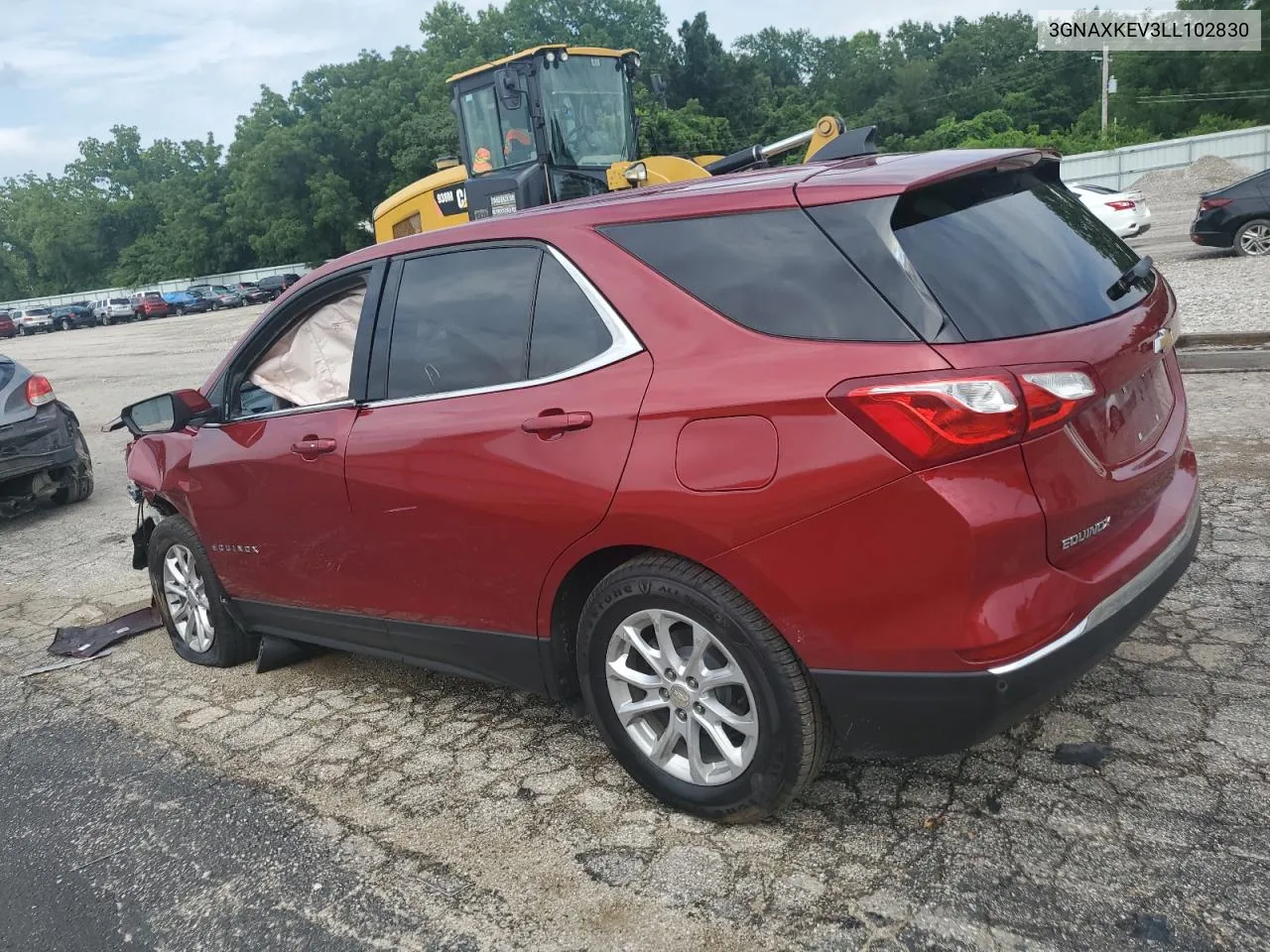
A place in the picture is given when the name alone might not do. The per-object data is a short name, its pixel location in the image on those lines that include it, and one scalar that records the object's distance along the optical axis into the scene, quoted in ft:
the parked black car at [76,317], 190.80
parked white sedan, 63.31
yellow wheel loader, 39.52
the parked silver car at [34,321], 185.98
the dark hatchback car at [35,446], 27.55
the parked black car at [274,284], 182.14
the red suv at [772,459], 8.33
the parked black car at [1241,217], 50.93
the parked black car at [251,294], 185.47
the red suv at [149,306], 189.47
